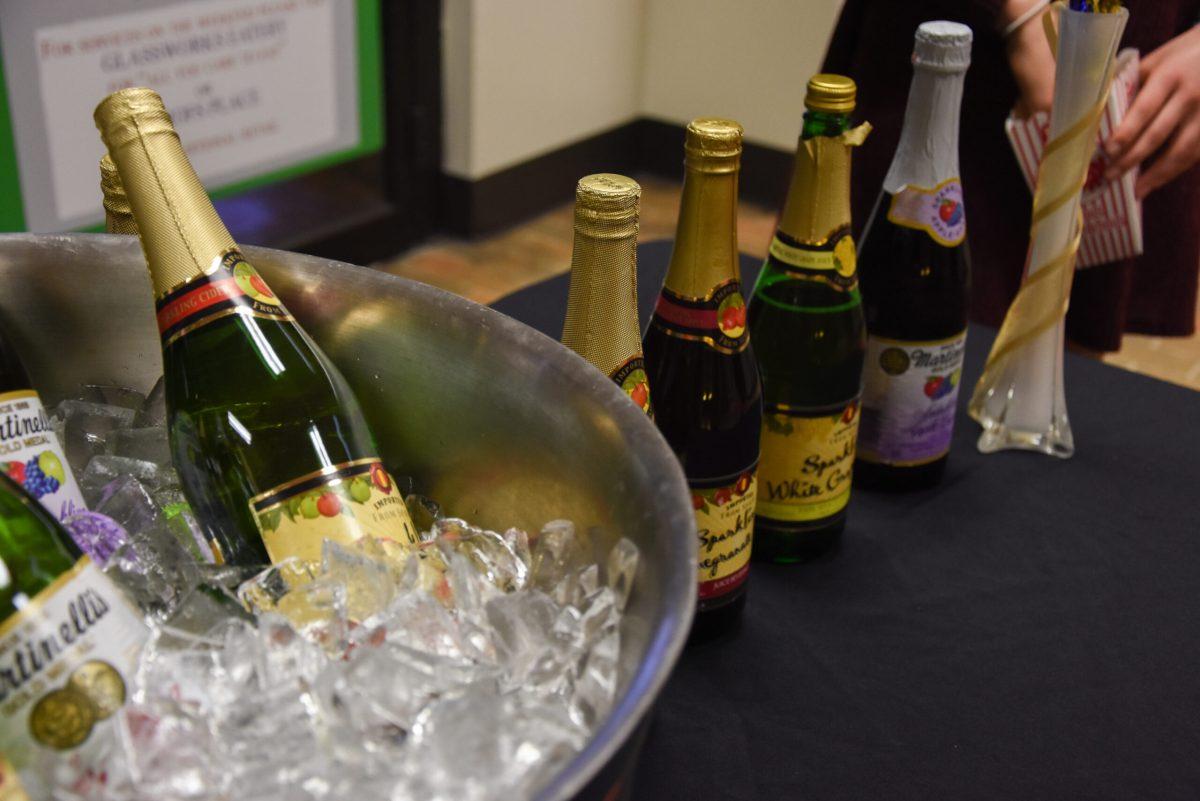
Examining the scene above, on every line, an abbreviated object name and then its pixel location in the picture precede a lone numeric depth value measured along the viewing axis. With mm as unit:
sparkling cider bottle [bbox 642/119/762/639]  625
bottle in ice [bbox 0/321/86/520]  530
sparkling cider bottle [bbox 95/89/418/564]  568
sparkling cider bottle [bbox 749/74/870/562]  695
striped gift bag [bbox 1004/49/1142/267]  853
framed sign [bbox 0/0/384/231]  1927
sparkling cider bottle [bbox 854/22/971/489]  769
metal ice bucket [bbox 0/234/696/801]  418
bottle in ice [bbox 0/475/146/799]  396
